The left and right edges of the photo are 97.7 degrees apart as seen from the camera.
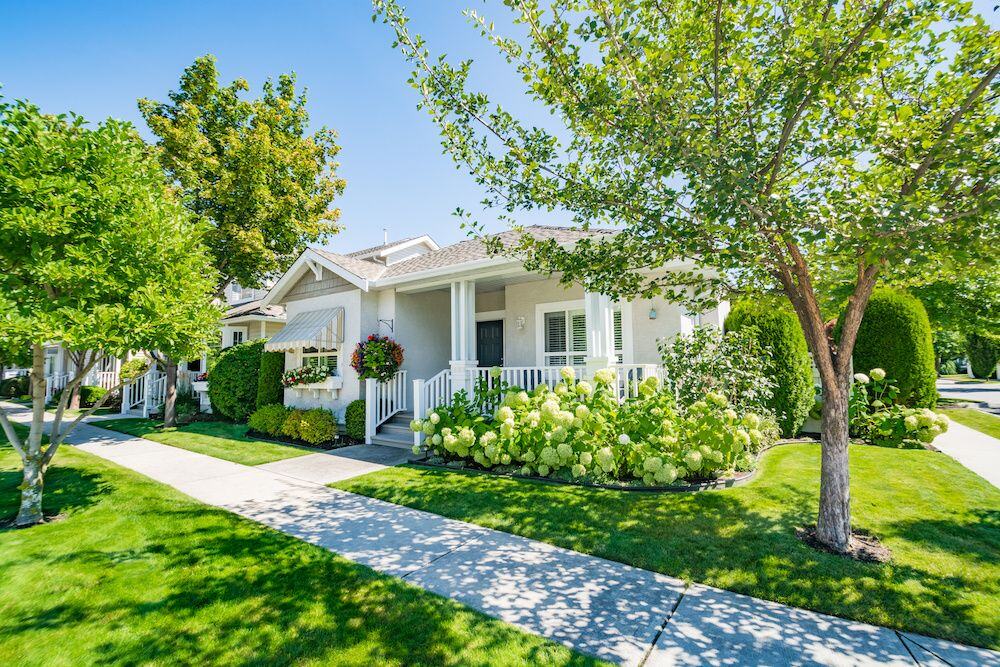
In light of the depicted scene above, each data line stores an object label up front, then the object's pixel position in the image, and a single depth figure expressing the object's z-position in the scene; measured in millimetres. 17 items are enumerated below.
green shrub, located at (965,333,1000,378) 29094
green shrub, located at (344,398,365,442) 11625
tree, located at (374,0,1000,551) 3717
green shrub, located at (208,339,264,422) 15180
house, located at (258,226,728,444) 10875
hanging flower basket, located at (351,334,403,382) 11315
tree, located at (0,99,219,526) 5230
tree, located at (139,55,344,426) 15109
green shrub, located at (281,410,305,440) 11883
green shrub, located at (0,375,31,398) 25578
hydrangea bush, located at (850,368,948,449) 8453
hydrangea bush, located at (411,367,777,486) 6746
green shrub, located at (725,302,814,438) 9680
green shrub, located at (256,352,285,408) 14414
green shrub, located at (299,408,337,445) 11367
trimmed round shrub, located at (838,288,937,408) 10094
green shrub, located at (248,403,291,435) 12472
